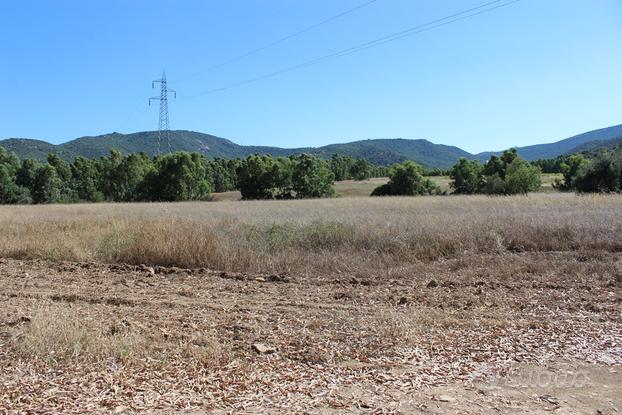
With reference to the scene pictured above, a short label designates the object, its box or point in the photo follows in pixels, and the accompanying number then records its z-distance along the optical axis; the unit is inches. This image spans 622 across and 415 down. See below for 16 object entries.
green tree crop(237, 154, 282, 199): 2785.4
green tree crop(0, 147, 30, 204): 2297.0
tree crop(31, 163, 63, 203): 2479.1
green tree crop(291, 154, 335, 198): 2795.3
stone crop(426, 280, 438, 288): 289.9
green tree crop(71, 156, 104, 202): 2815.0
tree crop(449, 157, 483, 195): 2711.6
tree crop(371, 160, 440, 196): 2674.0
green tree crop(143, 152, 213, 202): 2539.4
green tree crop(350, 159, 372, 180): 5019.7
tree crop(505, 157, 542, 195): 2138.3
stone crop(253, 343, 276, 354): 178.9
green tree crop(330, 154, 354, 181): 4953.3
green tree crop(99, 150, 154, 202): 2743.6
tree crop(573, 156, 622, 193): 1371.8
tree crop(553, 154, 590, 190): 2170.0
